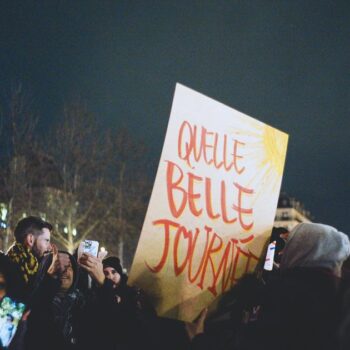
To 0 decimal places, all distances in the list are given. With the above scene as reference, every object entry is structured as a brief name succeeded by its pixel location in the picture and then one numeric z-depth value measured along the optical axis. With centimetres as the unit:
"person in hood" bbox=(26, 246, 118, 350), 313
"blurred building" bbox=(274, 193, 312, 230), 10188
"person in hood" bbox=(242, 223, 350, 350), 220
